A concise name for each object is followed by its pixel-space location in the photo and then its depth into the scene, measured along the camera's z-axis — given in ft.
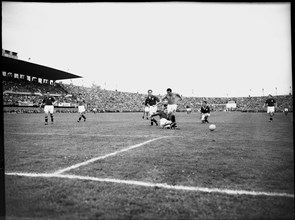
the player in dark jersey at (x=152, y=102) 50.62
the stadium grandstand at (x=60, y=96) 117.91
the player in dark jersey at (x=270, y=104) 61.77
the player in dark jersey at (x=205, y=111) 54.19
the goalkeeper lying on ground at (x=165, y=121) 38.67
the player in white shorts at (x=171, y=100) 41.30
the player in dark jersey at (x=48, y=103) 50.45
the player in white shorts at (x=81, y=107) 60.11
